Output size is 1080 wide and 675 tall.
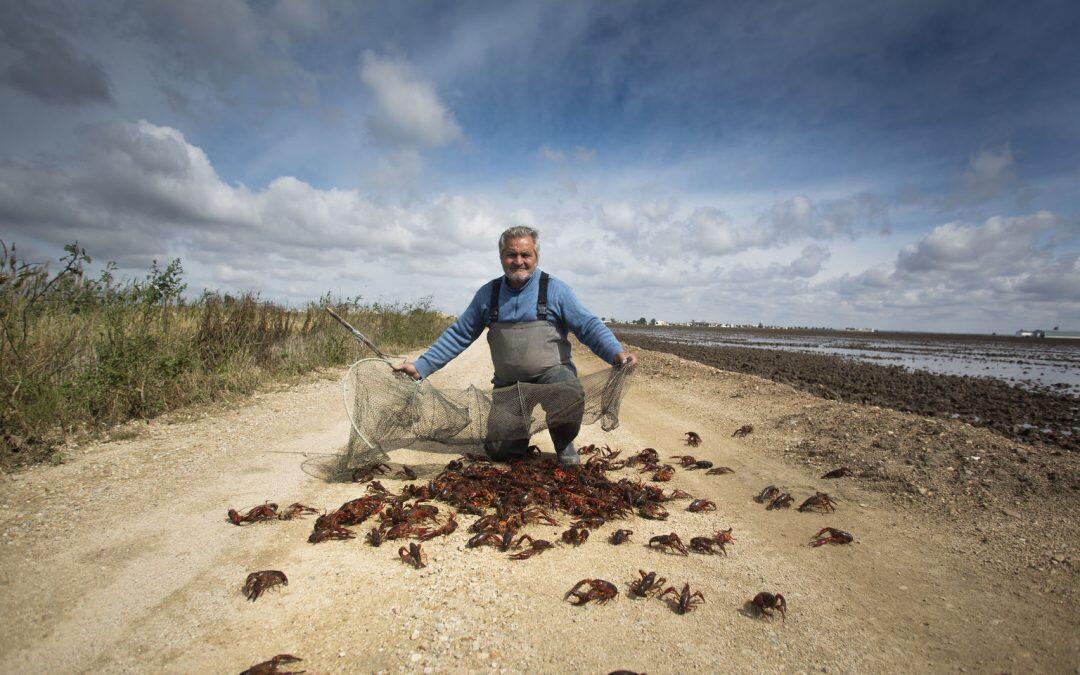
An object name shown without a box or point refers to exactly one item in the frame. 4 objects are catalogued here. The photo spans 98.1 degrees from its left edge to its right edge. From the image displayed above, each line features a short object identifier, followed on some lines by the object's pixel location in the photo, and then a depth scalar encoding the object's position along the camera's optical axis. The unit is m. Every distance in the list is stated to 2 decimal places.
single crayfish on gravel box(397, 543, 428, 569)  3.54
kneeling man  5.45
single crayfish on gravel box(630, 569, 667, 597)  3.24
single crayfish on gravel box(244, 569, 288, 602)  3.07
